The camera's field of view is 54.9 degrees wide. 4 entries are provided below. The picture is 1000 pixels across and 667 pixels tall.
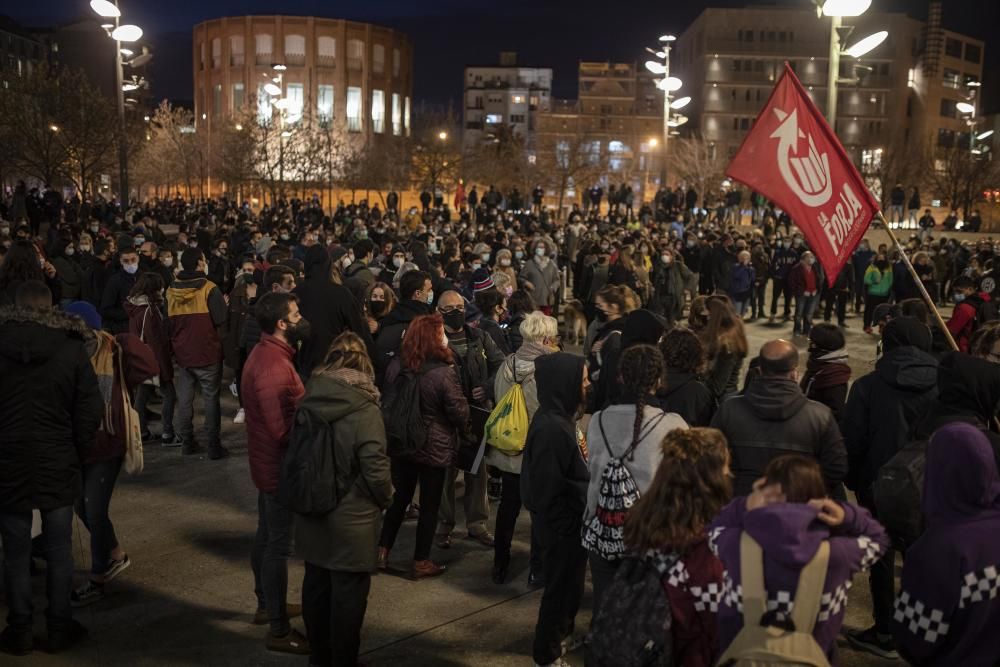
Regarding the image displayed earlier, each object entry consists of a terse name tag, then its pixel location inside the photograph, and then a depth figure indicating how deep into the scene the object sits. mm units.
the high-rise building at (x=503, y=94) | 119750
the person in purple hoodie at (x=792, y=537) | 3297
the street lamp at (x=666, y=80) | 25953
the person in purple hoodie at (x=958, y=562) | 3664
